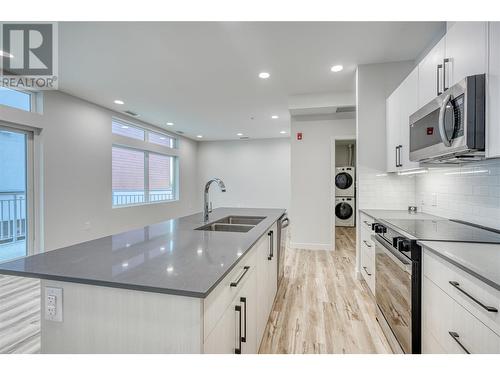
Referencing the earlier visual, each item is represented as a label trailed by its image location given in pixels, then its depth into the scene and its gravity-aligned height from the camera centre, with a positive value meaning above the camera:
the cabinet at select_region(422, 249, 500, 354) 0.96 -0.58
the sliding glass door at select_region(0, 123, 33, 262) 3.42 -0.11
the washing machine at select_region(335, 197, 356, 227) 7.17 -0.75
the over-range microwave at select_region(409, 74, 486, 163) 1.39 +0.38
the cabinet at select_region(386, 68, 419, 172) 2.35 +0.68
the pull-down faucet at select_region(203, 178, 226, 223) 2.30 -0.16
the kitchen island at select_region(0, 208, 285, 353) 0.90 -0.44
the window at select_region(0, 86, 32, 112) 3.32 +1.19
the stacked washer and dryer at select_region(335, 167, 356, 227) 7.11 -0.30
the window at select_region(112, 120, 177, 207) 5.38 +0.47
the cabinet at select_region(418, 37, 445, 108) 1.85 +0.88
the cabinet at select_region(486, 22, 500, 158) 1.28 +0.47
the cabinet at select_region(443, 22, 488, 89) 1.40 +0.83
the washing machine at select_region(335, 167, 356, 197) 7.10 +0.12
